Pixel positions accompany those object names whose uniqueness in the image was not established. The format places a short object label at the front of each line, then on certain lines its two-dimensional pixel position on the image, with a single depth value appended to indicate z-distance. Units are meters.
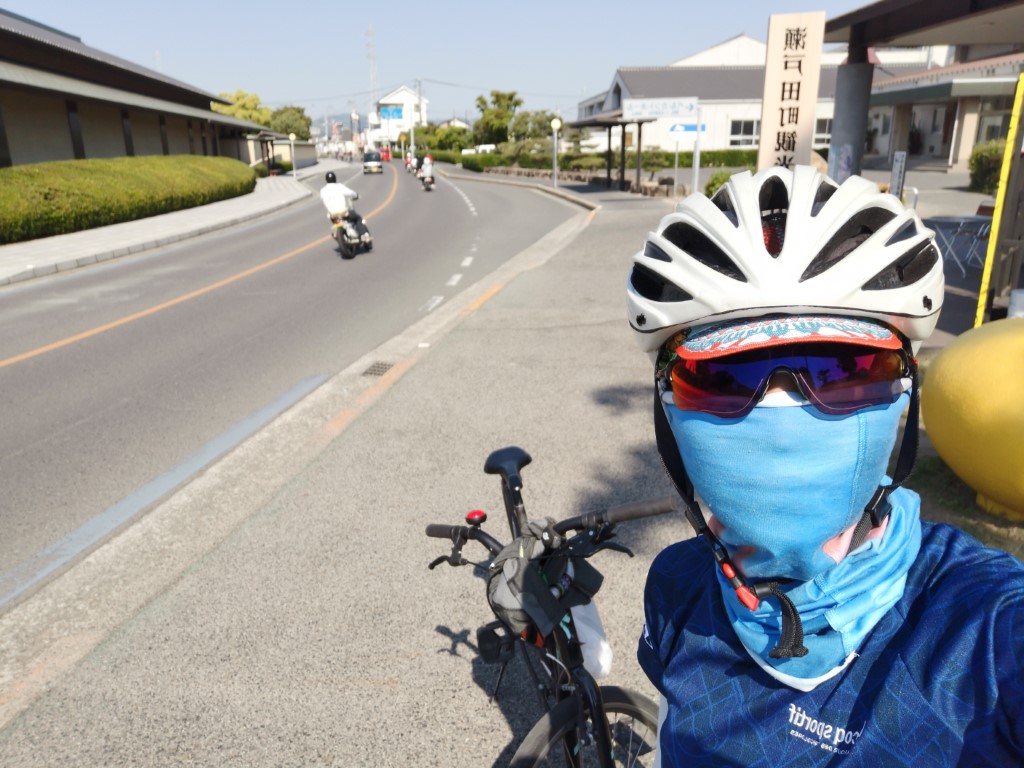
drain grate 7.44
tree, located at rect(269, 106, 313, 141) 91.69
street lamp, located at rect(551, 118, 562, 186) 33.59
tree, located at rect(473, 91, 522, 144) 71.94
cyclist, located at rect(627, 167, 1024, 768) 1.15
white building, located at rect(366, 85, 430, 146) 126.25
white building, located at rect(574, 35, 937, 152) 51.31
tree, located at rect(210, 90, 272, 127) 73.19
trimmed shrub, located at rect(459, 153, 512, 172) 55.63
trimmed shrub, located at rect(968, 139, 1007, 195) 23.59
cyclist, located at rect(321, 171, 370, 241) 15.60
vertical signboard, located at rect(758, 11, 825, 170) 10.19
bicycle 2.02
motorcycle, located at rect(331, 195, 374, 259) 15.23
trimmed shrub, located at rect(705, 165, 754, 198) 18.48
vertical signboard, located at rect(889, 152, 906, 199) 11.20
